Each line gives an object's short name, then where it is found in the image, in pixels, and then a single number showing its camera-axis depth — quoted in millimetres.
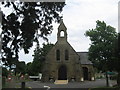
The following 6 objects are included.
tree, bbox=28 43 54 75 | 32648
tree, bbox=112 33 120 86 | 13237
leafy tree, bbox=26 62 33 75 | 34631
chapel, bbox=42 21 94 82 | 28447
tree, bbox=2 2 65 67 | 8599
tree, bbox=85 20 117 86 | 15410
